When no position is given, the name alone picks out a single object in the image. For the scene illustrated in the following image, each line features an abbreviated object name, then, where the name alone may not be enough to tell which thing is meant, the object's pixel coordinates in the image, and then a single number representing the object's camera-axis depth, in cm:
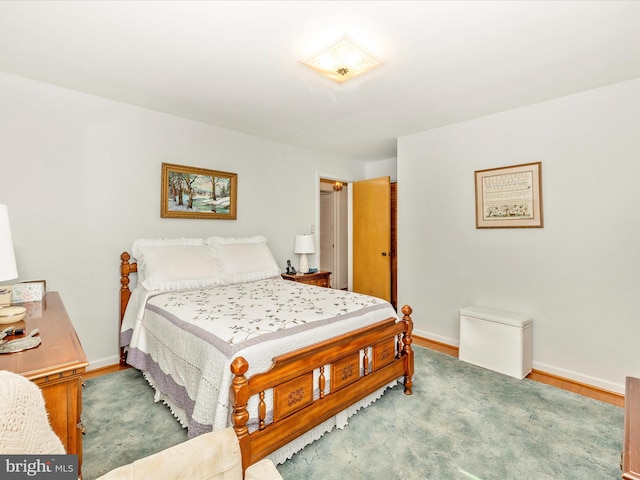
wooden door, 459
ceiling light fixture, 201
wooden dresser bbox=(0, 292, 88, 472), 114
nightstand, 390
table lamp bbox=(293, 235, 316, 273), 420
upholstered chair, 72
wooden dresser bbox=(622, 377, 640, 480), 81
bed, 163
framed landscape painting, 329
